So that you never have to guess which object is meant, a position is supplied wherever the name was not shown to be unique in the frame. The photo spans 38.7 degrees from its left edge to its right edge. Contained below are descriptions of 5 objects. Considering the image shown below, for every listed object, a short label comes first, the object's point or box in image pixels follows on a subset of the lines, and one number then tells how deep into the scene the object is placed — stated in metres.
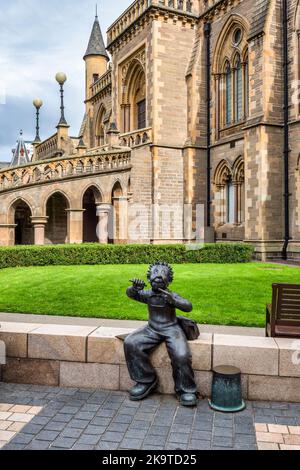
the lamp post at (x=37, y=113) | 36.06
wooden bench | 5.71
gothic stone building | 18.17
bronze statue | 5.25
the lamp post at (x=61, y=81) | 29.83
